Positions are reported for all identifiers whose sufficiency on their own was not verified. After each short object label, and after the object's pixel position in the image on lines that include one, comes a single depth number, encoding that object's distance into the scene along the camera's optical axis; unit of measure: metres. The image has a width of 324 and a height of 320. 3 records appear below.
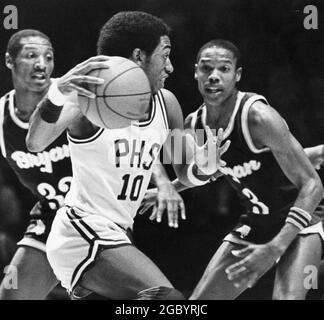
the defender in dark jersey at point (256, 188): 8.61
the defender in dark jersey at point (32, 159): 8.61
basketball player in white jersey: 8.27
